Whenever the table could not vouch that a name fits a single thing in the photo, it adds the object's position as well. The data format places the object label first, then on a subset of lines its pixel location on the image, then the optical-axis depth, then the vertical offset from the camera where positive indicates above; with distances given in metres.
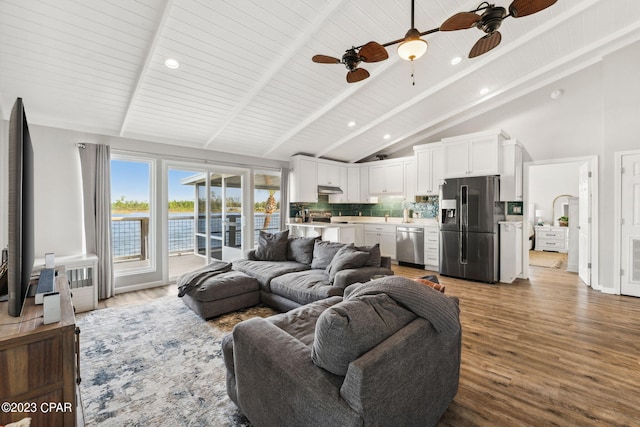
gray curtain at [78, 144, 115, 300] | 3.89 +0.08
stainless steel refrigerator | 4.74 -0.32
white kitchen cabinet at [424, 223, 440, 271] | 5.70 -0.77
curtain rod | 4.21 +0.95
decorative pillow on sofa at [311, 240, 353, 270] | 3.75 -0.59
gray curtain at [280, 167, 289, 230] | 6.22 +0.32
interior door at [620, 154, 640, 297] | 3.98 -0.28
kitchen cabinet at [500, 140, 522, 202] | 4.86 +0.66
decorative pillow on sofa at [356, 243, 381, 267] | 3.38 -0.57
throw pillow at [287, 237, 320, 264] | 4.16 -0.60
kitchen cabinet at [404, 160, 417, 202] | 6.37 +0.70
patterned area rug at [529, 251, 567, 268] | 6.23 -1.25
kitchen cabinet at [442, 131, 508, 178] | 4.83 +1.01
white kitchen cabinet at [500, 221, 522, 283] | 4.81 -0.74
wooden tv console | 1.14 -0.69
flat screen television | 1.29 -0.01
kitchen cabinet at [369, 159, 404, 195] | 6.64 +0.82
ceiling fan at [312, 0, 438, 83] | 2.39 +1.46
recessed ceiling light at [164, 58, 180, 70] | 3.02 +1.66
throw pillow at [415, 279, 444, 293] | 2.06 -0.58
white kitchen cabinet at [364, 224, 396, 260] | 6.50 -0.63
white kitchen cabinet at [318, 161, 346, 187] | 6.66 +0.92
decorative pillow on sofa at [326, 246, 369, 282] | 3.20 -0.59
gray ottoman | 3.17 -1.00
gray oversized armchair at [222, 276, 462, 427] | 1.14 -0.73
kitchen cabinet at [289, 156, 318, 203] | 6.21 +0.72
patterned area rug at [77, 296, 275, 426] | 1.78 -1.29
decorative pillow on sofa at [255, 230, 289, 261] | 4.34 -0.58
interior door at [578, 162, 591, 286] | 4.54 -0.33
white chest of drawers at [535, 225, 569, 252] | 7.70 -0.85
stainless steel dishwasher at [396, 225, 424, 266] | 5.95 -0.76
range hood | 6.63 +0.52
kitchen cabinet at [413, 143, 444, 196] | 5.80 +0.89
